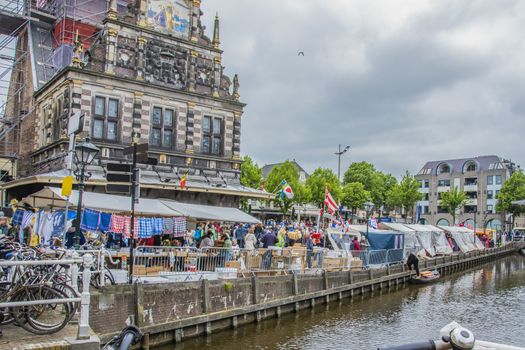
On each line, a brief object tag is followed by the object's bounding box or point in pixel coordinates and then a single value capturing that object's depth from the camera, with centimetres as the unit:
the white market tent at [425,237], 3956
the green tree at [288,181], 6225
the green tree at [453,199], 8538
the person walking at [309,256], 2428
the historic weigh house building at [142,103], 2981
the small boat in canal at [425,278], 3272
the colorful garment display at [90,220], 1819
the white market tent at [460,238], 4946
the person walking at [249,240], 2258
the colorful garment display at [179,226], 2223
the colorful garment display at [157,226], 2078
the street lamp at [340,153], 5569
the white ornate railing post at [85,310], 853
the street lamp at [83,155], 1384
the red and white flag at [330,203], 3064
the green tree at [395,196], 8506
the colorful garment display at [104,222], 1873
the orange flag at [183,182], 3014
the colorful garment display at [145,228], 2028
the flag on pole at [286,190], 3244
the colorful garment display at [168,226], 2184
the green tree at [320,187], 6819
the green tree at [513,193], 8206
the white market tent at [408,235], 3631
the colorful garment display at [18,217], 2236
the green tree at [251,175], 6047
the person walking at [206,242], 2094
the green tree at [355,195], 8038
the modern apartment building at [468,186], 9400
